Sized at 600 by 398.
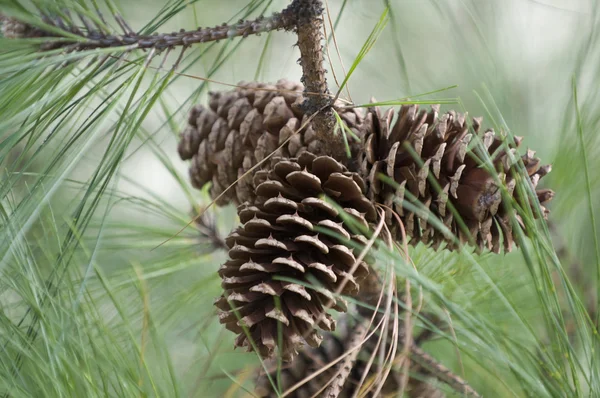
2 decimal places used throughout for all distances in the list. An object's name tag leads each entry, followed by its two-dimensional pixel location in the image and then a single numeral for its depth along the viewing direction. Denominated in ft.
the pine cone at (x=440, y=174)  4.94
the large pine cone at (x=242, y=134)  5.06
